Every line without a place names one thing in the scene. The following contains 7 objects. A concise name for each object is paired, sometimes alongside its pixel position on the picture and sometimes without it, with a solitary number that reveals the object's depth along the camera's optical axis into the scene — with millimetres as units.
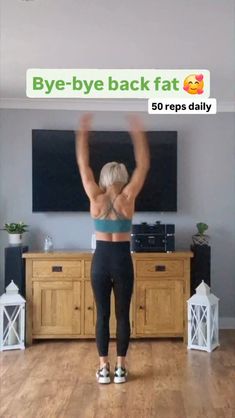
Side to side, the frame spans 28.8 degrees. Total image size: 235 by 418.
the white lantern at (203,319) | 3611
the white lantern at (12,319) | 3668
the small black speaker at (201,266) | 3902
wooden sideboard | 3820
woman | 2877
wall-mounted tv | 4102
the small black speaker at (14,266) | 3840
